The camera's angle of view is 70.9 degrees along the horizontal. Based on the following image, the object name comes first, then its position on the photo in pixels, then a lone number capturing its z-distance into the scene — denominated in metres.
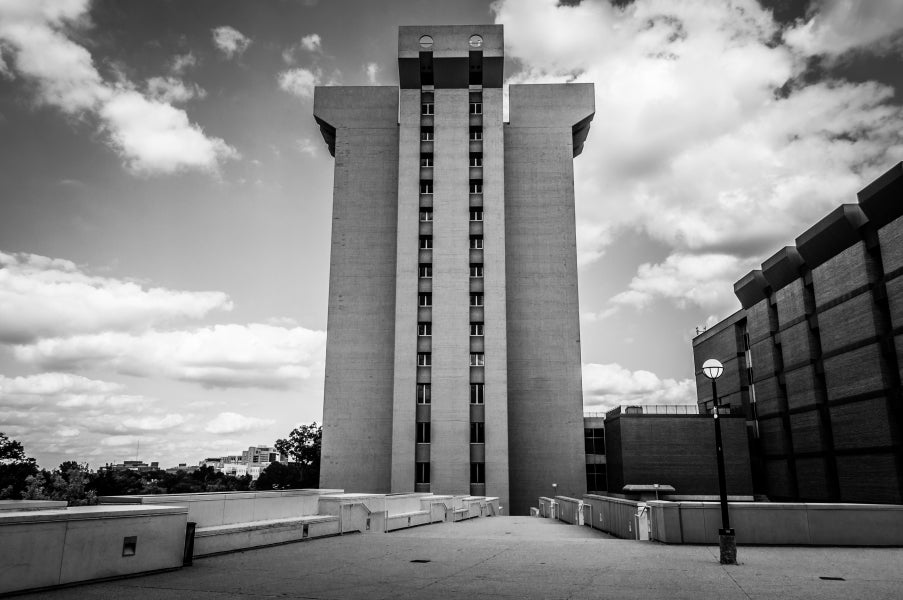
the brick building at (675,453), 57.62
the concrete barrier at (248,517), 14.32
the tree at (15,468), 73.00
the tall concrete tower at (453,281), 53.91
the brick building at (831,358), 44.47
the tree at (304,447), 85.06
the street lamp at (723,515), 13.53
